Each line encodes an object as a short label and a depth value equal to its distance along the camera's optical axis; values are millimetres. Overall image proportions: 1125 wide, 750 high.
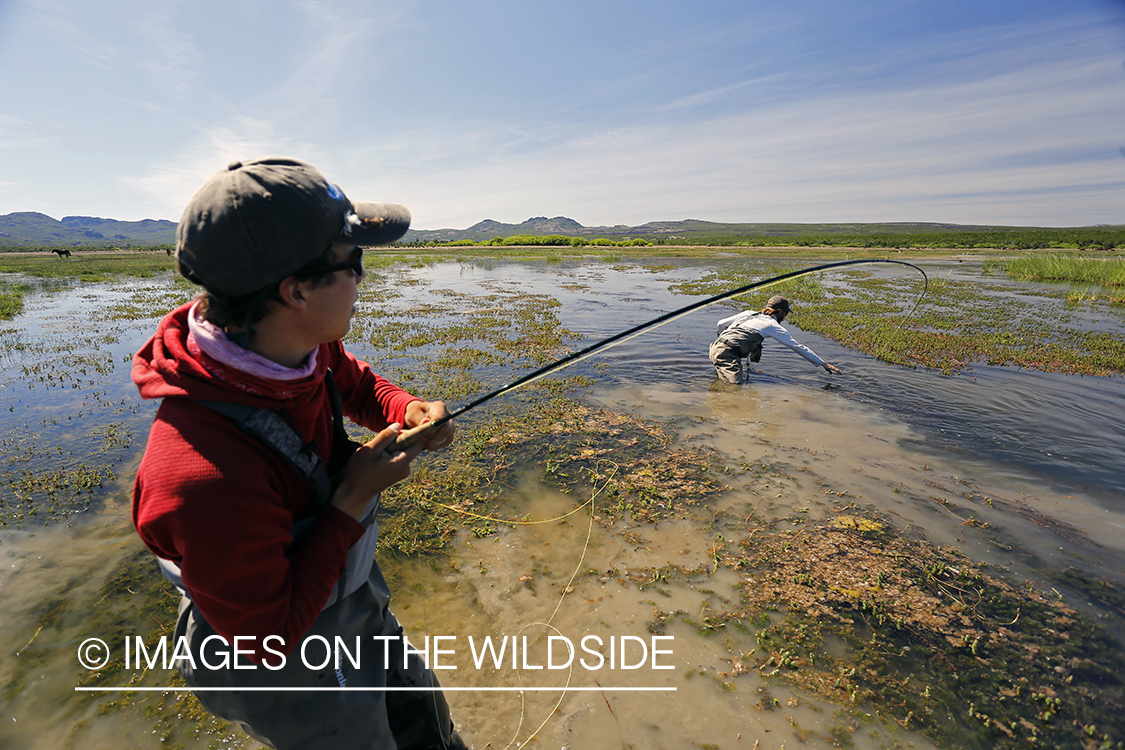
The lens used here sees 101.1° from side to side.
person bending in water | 9078
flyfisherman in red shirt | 1232
